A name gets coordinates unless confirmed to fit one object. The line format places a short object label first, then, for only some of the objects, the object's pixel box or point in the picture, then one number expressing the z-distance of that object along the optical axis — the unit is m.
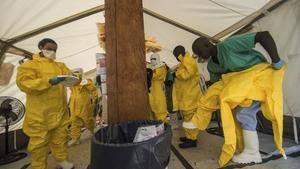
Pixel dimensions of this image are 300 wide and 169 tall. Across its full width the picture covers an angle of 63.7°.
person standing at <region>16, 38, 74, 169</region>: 2.07
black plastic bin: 1.00
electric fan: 2.83
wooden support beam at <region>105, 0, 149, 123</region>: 1.26
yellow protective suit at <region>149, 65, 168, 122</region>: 3.21
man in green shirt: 1.86
